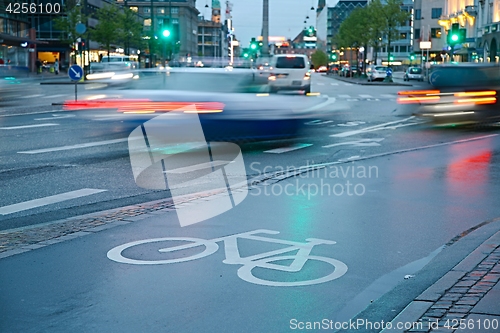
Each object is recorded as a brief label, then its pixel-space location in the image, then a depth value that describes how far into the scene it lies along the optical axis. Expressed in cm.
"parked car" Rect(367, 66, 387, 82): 7300
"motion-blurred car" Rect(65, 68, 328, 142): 2011
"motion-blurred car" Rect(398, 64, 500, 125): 2386
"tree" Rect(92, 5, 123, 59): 8106
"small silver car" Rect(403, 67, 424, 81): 7338
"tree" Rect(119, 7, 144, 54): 8300
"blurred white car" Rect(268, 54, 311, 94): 3588
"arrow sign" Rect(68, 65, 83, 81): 2978
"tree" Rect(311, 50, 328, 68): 19686
